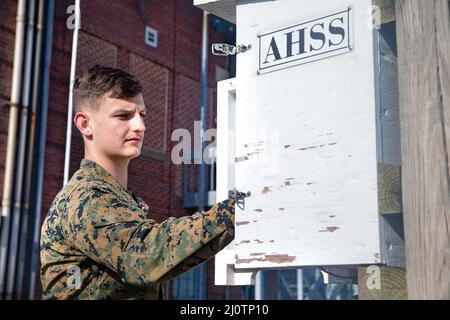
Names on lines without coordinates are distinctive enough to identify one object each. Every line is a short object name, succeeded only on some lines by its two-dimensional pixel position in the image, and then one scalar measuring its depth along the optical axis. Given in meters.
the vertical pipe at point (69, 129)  6.25
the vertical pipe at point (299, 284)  10.31
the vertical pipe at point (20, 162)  7.07
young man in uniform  1.67
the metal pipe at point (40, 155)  7.31
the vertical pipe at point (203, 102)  9.33
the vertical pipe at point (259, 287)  10.56
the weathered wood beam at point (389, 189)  1.68
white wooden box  1.71
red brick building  7.93
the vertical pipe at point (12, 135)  7.02
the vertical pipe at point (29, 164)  7.16
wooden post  1.56
